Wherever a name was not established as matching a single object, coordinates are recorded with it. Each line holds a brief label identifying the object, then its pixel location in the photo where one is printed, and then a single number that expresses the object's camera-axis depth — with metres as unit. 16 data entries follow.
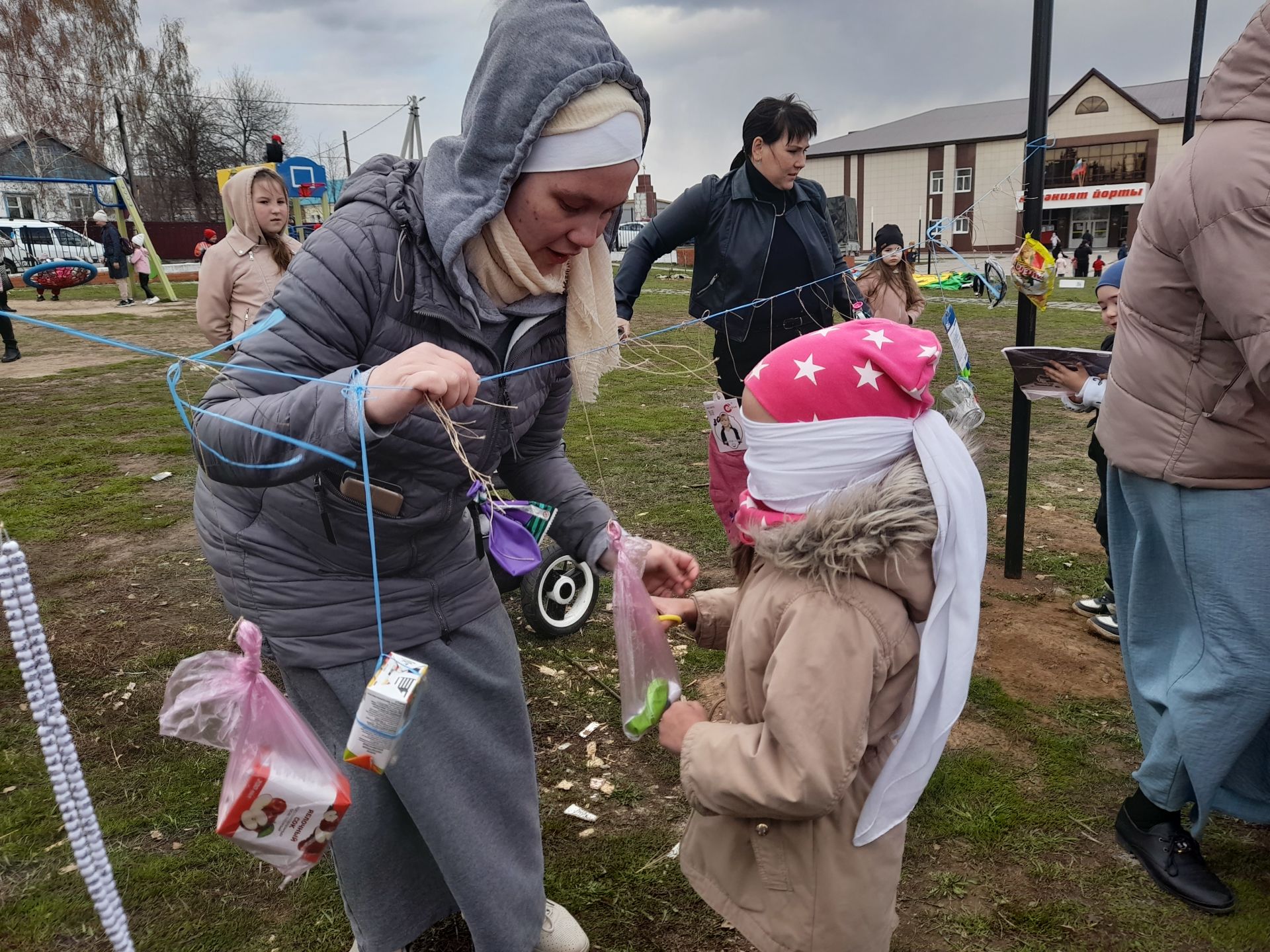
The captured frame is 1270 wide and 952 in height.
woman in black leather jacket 4.10
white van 23.76
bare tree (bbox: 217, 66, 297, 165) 43.50
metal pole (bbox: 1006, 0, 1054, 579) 3.71
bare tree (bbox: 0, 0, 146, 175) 30.08
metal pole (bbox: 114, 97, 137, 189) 30.08
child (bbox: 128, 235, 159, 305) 19.52
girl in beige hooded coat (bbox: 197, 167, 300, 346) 4.84
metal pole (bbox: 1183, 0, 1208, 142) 4.91
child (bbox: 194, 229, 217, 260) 19.50
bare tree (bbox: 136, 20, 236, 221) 37.12
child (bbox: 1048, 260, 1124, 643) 3.83
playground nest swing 17.34
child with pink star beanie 1.47
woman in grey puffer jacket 1.50
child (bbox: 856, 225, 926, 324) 6.02
